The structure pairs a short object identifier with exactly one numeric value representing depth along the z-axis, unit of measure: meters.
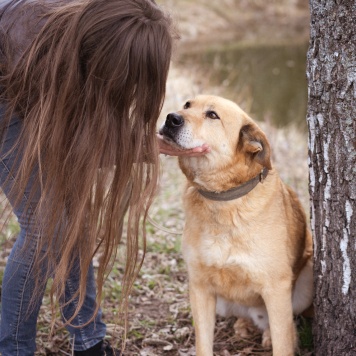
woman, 2.23
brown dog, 2.88
